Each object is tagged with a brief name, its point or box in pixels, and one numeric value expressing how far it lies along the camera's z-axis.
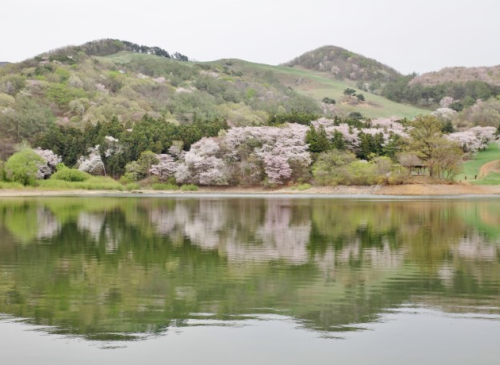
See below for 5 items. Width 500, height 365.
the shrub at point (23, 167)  78.75
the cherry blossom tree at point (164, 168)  86.56
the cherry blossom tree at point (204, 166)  84.12
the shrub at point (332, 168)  75.56
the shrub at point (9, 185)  77.06
